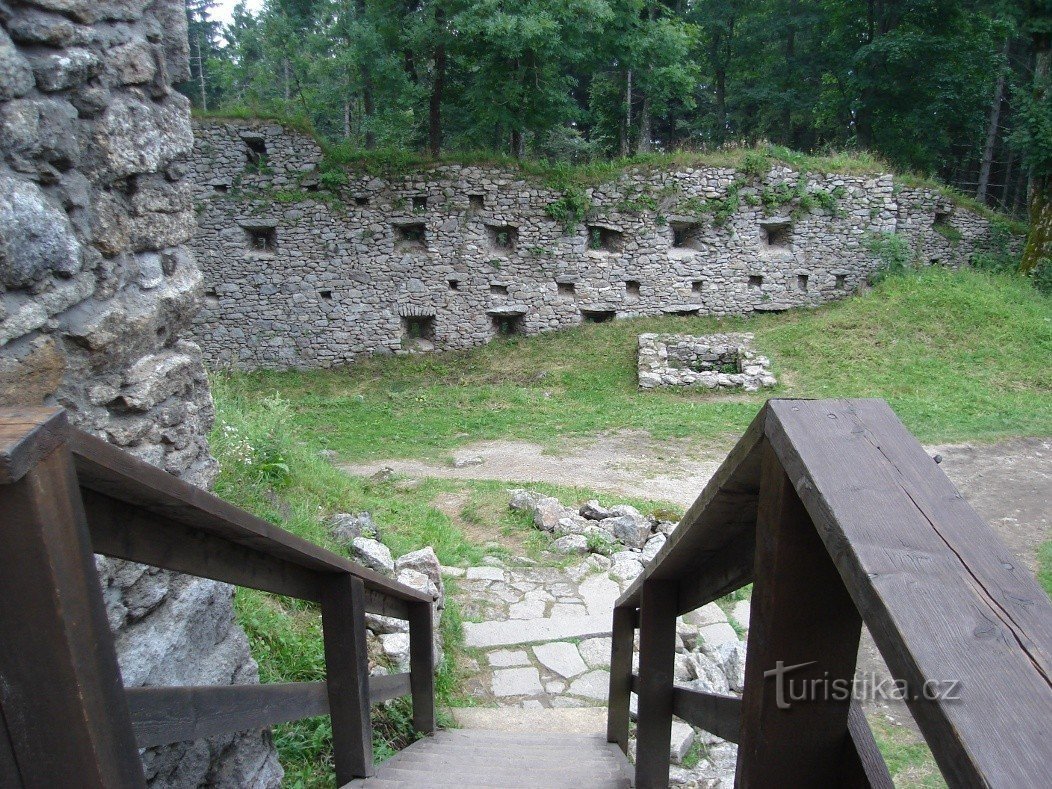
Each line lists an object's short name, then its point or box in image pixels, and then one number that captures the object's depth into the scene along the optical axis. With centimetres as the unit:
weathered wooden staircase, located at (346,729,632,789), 203
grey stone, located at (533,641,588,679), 392
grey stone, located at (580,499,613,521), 589
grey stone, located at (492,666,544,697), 372
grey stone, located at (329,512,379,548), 438
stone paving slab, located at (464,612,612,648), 417
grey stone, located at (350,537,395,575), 405
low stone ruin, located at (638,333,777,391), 1062
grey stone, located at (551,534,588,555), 533
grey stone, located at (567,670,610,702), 372
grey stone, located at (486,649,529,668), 396
